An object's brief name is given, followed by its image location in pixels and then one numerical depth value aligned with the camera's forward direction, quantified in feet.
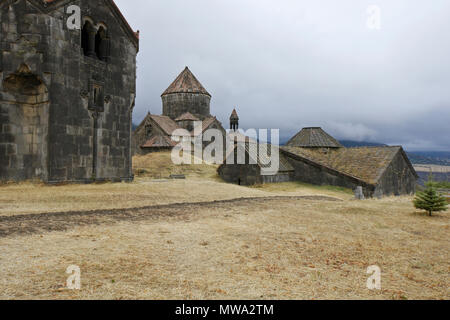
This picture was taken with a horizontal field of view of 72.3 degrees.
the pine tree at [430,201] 42.34
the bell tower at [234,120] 187.83
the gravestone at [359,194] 70.74
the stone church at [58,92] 51.08
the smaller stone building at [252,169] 90.53
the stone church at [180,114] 155.43
